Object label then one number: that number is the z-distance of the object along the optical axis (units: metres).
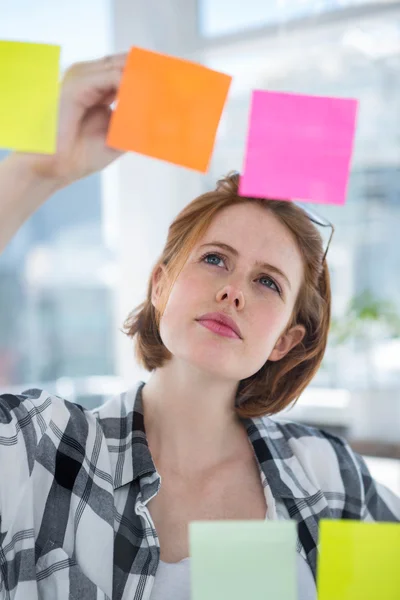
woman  0.93
